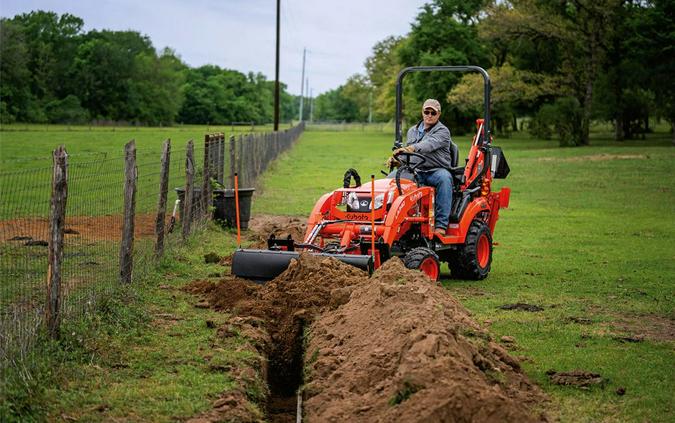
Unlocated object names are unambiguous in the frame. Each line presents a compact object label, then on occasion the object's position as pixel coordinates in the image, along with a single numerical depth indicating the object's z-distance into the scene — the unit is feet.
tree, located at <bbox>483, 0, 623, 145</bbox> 182.60
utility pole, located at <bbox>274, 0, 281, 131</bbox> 173.25
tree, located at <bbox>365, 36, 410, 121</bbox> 370.02
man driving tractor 40.34
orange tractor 36.68
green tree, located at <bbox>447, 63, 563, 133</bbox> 188.44
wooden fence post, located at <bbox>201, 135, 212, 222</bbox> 57.21
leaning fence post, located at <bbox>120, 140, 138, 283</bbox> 36.09
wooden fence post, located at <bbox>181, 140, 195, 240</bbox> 49.93
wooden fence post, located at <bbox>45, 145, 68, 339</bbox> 26.76
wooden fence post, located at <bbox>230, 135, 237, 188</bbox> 68.95
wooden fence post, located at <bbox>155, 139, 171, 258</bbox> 42.32
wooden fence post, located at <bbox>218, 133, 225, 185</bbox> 63.98
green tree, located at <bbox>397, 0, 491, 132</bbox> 245.45
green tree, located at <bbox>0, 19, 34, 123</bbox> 283.59
